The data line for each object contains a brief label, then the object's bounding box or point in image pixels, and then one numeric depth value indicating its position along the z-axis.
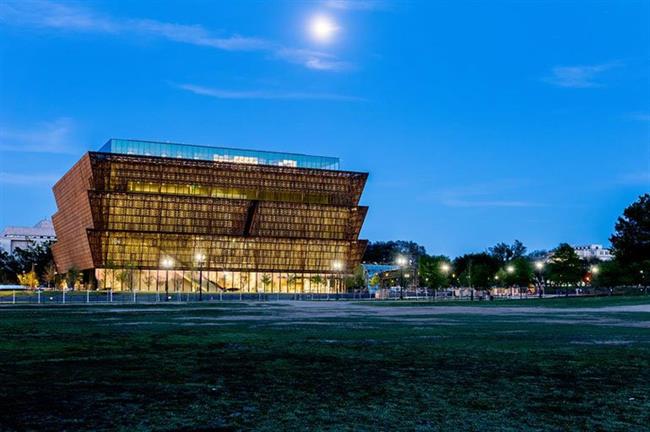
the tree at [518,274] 159.88
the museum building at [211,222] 142.38
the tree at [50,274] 166.57
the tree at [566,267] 129.88
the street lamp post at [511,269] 146.15
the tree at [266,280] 149.57
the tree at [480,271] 176.62
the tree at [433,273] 148.38
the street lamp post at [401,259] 95.21
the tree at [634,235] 105.50
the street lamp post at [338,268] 152.49
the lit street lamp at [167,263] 144.25
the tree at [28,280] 147.88
